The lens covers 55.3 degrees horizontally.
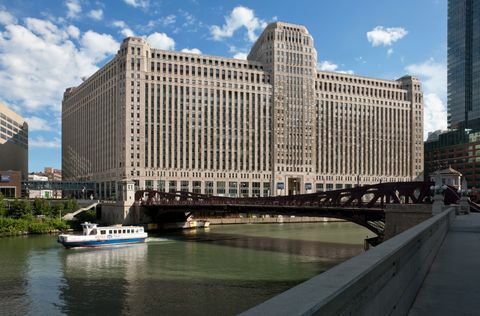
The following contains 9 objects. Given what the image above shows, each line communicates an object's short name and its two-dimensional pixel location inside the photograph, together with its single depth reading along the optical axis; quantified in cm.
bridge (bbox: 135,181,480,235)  6675
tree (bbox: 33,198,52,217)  11338
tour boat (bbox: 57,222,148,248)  7250
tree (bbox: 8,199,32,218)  10725
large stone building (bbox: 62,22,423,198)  16975
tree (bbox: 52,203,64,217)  11406
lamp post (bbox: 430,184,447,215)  4185
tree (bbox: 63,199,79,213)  11819
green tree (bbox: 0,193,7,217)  10422
